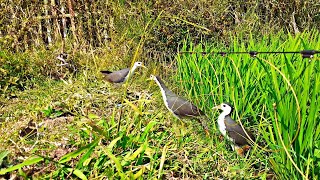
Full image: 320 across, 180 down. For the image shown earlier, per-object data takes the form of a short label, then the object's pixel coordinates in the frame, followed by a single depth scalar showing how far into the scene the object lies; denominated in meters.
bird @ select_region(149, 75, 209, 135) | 2.92
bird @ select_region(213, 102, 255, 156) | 2.59
